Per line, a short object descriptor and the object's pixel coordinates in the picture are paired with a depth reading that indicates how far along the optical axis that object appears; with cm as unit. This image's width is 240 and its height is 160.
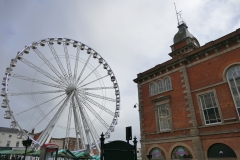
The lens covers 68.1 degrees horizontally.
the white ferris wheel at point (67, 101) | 2198
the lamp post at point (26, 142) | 1365
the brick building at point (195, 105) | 1434
